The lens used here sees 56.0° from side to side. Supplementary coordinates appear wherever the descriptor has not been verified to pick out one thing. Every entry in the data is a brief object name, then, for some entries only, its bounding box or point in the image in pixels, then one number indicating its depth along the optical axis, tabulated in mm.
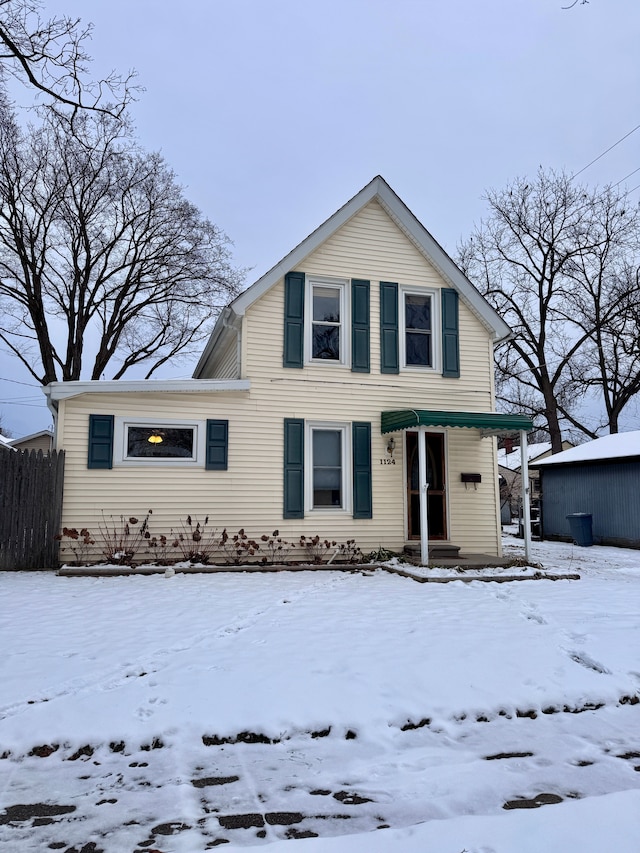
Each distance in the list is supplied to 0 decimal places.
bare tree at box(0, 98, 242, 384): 18953
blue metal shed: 15688
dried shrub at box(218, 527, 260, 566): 10609
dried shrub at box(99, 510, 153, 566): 10039
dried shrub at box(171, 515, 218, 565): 10383
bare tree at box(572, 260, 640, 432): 24938
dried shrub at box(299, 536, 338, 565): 10938
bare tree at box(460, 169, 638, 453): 25188
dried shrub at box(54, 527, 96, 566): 9891
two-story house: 10344
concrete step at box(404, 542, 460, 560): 11047
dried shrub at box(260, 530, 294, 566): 10789
